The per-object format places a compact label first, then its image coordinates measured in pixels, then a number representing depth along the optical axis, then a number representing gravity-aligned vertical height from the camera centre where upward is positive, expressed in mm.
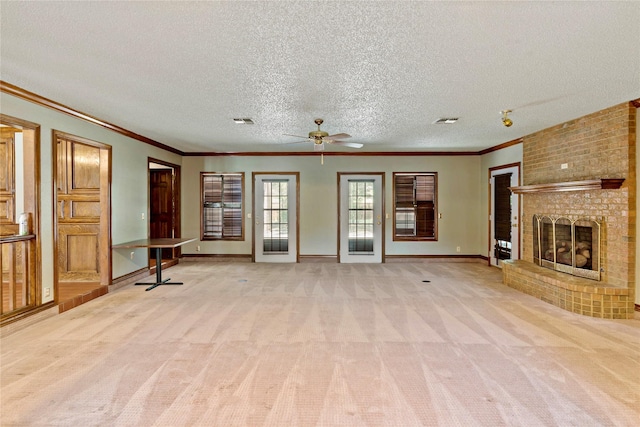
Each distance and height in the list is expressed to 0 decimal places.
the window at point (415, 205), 7773 +163
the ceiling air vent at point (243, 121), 4781 +1322
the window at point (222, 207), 7836 +142
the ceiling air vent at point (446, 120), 4672 +1306
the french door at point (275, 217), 7742 -97
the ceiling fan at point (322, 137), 4434 +1018
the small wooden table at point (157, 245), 5114 -482
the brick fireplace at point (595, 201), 3939 +141
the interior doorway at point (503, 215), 6285 -71
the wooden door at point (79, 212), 5453 +28
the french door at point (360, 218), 7707 -131
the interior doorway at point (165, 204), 7664 +211
